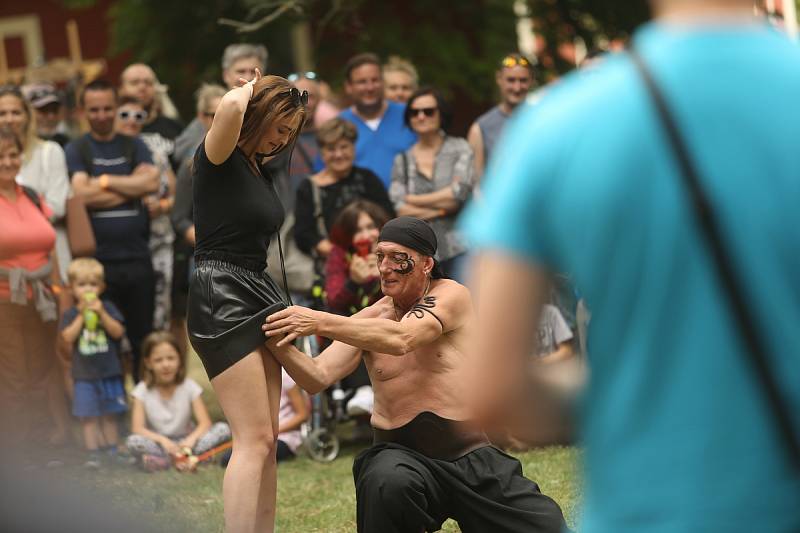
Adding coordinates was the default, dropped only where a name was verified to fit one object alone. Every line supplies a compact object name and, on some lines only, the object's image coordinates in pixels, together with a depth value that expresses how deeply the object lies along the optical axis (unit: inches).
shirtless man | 377.1
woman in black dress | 378.6
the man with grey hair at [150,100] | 748.0
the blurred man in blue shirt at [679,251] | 141.4
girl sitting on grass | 641.0
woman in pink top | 633.6
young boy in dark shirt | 657.6
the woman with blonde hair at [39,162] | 668.1
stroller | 623.5
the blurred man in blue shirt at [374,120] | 701.3
